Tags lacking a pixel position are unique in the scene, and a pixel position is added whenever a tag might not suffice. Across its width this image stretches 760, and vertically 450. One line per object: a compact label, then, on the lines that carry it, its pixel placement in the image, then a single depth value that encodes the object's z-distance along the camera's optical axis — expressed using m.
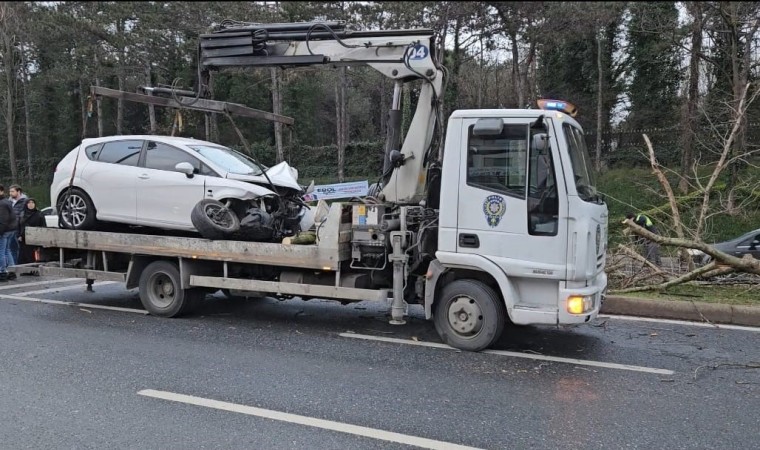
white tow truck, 5.87
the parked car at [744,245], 13.23
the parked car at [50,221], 13.72
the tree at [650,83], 28.80
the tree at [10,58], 28.92
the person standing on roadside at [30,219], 12.11
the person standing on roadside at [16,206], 12.21
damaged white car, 7.62
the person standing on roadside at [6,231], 11.47
